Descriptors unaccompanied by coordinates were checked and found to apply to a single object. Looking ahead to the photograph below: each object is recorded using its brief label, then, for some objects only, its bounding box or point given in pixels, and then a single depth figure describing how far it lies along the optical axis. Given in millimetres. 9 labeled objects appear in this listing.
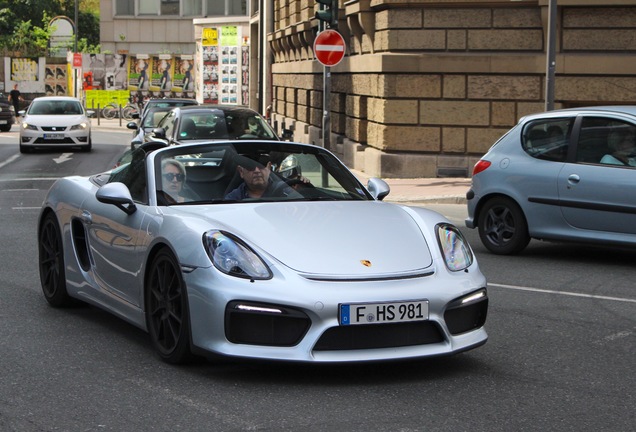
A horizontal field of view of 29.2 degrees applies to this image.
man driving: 7219
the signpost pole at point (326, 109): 20797
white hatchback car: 32844
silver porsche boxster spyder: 5984
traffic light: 19734
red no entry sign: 20422
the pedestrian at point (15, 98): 63781
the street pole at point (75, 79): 64469
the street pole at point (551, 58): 18281
